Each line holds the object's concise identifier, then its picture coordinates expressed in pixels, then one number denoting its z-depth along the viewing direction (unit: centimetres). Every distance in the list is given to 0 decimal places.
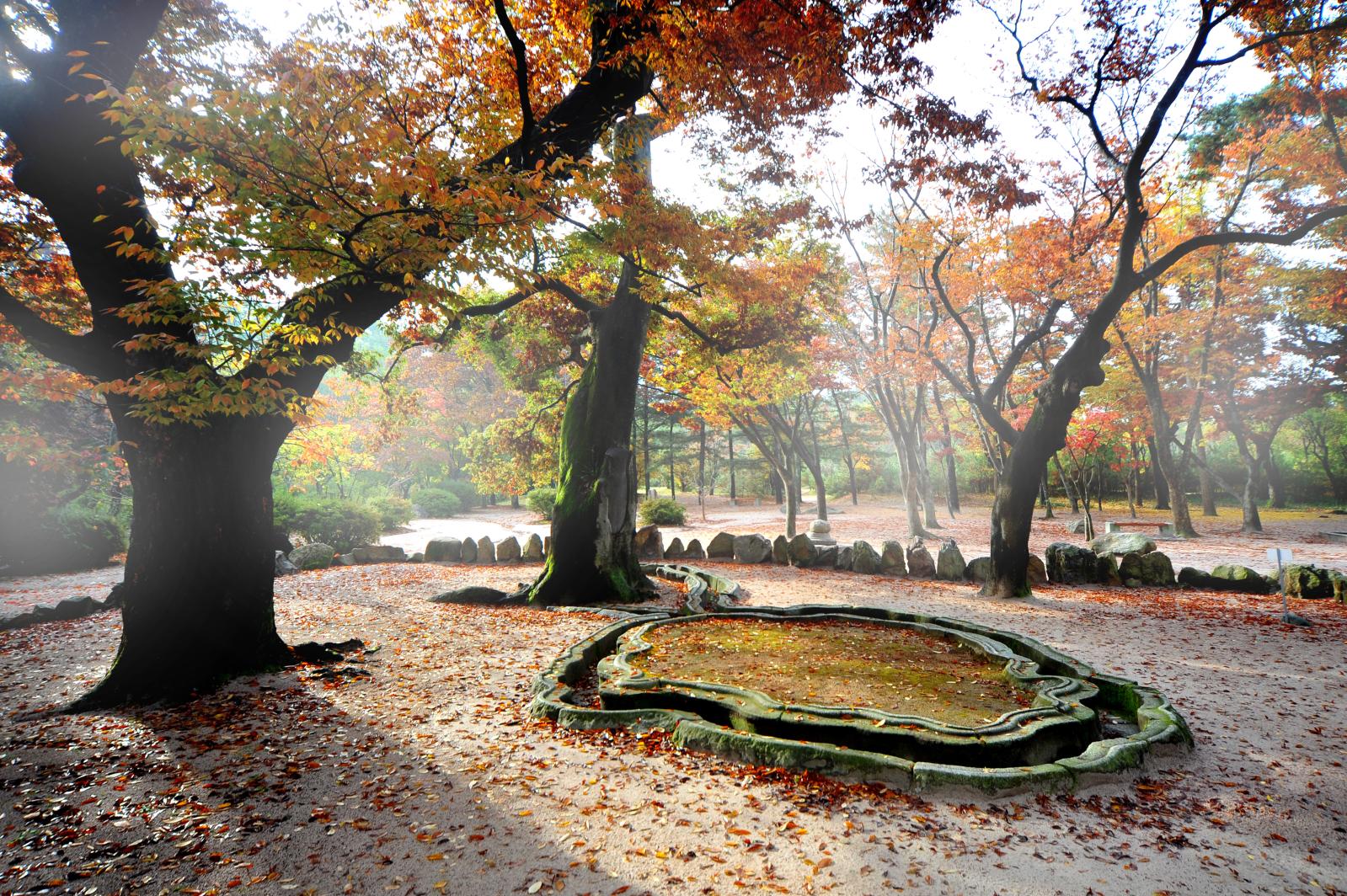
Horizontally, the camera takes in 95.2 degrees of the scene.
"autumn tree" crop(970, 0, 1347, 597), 716
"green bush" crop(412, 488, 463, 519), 2842
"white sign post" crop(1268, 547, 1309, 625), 691
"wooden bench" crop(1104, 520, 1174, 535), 1638
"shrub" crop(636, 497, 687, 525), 2161
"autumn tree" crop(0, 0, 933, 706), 379
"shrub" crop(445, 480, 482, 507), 3070
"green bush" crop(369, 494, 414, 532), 2123
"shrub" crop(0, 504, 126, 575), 1183
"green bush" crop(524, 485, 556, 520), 2397
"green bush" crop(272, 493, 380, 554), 1438
